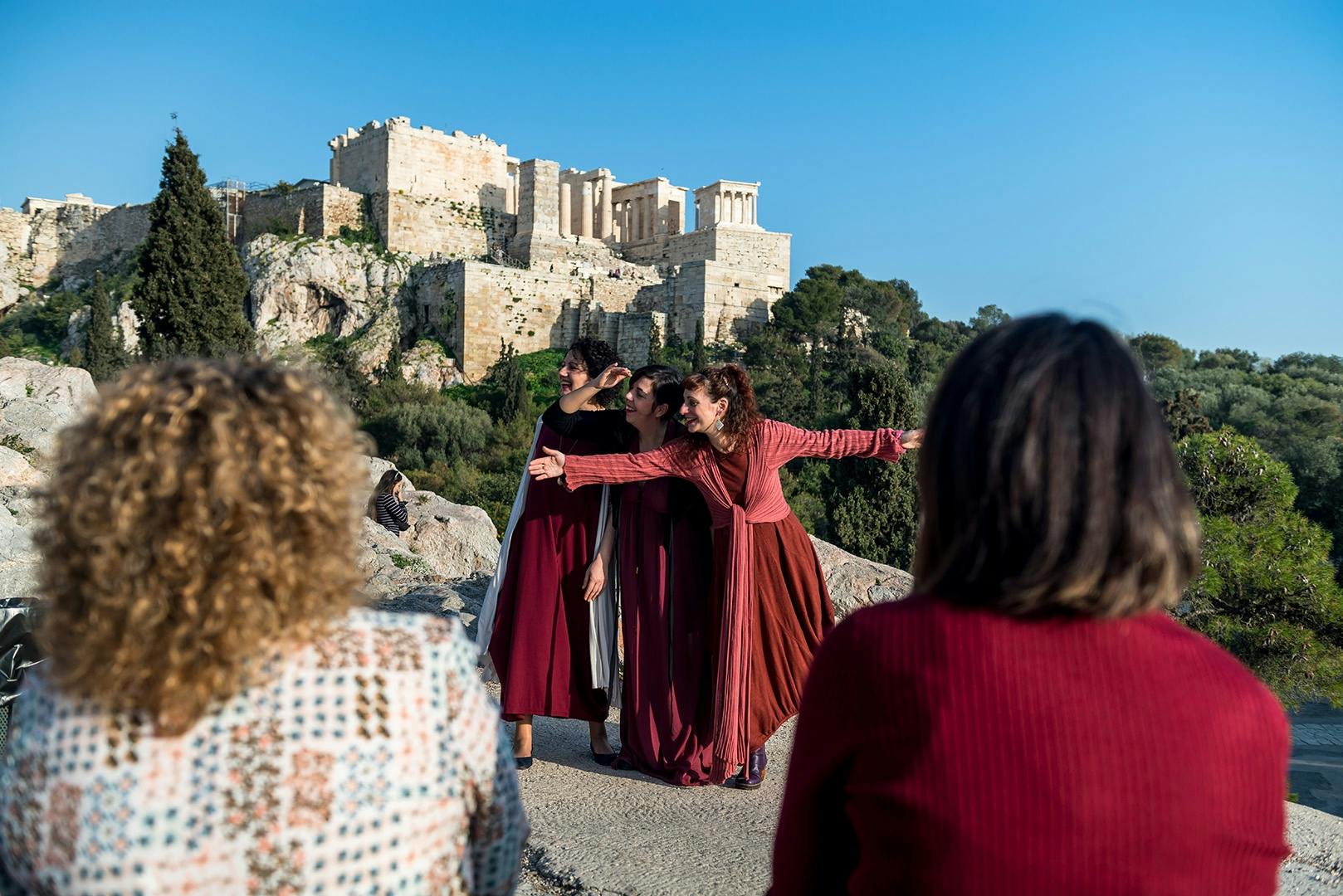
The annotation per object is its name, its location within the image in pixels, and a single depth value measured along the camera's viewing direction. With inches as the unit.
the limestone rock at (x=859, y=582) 239.6
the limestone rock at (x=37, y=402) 321.7
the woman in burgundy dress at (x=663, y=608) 151.9
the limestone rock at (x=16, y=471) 271.9
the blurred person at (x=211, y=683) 45.2
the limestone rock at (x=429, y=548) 267.9
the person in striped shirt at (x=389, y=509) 332.5
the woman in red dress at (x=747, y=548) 148.5
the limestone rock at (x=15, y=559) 196.7
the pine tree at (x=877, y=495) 680.4
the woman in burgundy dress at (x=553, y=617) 161.9
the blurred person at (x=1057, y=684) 43.8
